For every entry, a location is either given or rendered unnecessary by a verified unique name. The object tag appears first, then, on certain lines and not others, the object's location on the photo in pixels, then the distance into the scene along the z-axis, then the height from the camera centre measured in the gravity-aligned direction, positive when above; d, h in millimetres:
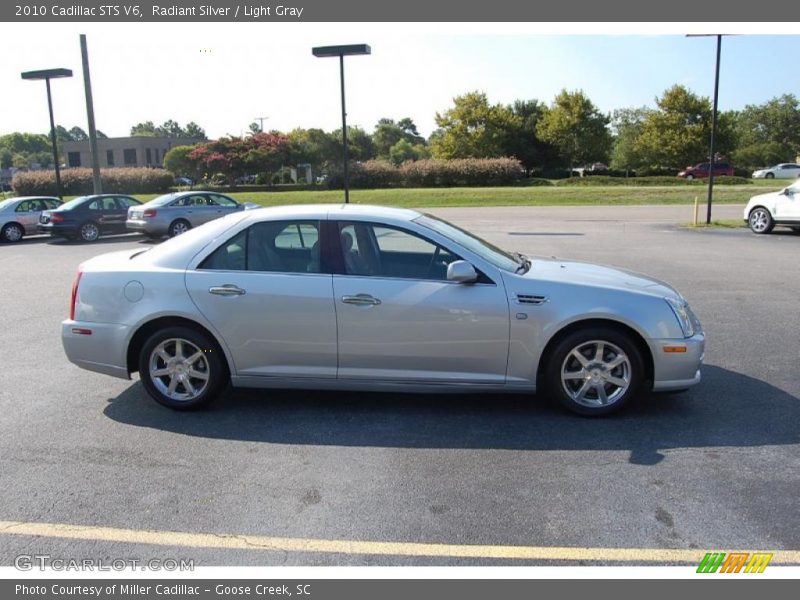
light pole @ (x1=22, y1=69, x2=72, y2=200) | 24266 +3797
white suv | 17219 -992
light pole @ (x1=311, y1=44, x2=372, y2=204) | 19312 +3585
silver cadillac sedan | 4828 -1018
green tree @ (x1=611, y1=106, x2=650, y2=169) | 64062 +3590
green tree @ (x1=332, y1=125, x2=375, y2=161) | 84950 +4434
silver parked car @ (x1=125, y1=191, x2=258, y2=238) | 18578 -949
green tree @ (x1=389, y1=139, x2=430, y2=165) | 85375 +3075
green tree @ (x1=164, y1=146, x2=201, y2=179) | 56406 +1305
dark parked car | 19000 -1078
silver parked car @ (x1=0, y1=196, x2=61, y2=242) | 20031 -1078
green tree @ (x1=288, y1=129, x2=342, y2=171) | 58656 +2514
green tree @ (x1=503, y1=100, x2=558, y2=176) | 65188 +2901
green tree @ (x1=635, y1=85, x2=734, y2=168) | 58219 +3570
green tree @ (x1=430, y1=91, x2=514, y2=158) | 63438 +4287
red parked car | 54094 +197
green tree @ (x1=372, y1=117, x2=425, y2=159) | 99419 +6107
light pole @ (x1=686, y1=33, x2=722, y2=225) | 18734 +1277
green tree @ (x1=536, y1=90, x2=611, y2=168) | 61469 +4192
